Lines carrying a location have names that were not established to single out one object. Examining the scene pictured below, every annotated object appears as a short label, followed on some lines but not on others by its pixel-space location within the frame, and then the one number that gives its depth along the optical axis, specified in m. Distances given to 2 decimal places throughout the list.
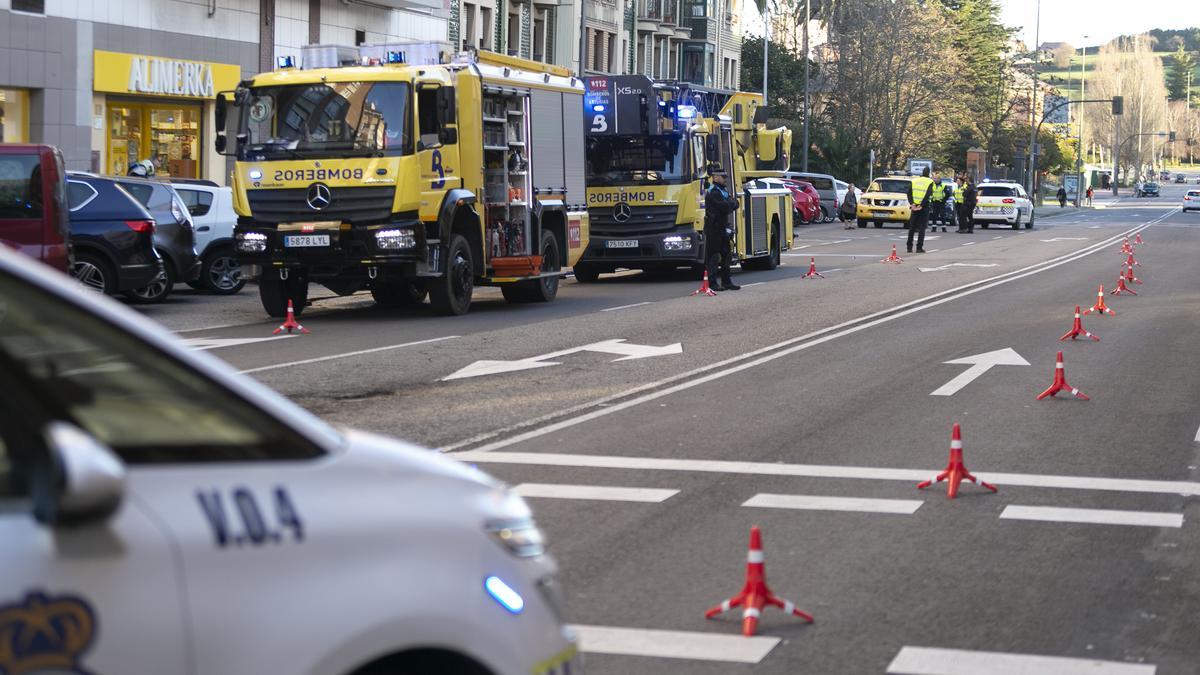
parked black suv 19.41
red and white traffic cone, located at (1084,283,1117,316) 20.44
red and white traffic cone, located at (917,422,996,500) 8.84
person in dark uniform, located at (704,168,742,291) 24.52
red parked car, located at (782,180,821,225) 57.72
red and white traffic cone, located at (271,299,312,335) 17.77
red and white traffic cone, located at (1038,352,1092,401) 12.76
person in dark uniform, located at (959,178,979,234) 52.93
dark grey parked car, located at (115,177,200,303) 20.91
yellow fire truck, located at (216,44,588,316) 19.09
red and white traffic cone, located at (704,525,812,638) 6.10
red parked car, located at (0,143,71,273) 16.30
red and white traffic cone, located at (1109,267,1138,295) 24.64
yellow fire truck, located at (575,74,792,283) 27.22
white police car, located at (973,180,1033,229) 58.25
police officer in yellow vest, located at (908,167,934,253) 38.38
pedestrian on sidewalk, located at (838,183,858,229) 59.29
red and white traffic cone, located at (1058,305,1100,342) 17.53
